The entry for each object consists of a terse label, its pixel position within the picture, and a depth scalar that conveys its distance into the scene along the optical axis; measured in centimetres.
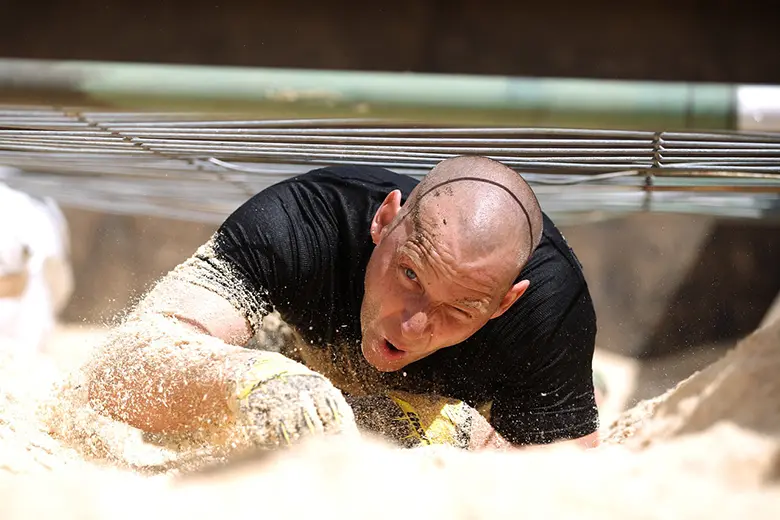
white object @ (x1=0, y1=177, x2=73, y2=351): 421
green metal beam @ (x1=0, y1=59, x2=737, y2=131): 311
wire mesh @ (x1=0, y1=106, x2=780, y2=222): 354
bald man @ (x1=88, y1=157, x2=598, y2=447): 342
